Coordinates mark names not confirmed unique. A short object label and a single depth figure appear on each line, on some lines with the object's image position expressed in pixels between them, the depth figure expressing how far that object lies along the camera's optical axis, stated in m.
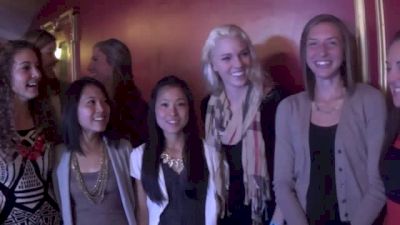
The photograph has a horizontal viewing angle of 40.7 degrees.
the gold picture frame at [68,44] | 4.05
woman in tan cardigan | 1.63
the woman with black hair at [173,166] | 1.87
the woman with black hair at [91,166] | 1.95
